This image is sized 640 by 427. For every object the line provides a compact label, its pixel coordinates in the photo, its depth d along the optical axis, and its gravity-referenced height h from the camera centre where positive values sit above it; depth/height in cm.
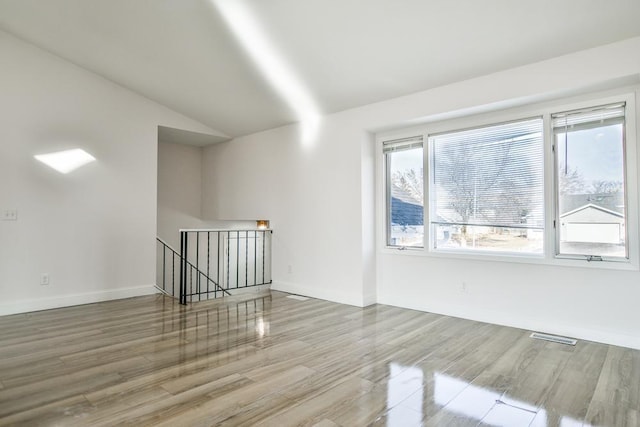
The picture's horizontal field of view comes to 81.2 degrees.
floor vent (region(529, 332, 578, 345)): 333 -109
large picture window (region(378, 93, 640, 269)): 335 +37
